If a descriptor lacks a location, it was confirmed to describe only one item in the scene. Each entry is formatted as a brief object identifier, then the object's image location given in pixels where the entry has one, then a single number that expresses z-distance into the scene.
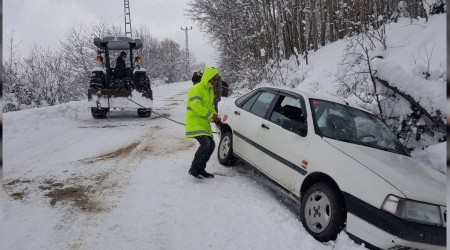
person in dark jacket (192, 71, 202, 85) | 11.95
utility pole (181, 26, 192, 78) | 63.41
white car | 2.92
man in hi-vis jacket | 4.97
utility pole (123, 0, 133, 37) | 30.33
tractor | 9.82
